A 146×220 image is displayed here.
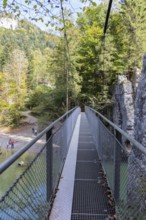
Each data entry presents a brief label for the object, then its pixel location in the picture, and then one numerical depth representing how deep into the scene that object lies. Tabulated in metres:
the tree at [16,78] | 22.11
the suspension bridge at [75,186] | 1.30
